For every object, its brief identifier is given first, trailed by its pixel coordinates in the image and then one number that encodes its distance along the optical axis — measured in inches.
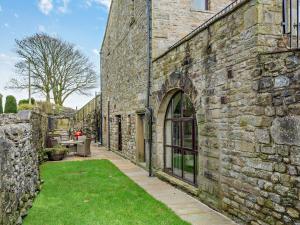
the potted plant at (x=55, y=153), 519.7
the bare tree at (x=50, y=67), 1013.8
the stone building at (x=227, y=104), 165.8
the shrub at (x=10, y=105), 711.7
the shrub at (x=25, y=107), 746.9
